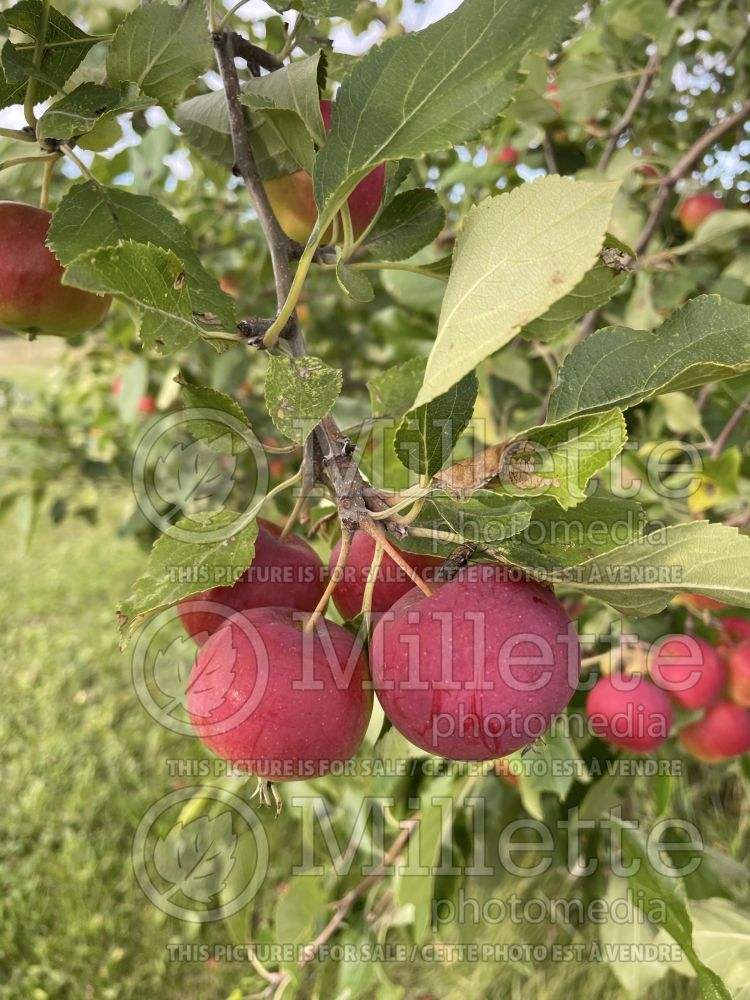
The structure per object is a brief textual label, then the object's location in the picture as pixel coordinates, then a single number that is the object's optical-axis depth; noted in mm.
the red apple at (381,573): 211
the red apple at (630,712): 331
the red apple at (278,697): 187
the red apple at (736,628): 389
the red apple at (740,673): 367
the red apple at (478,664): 177
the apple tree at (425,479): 171
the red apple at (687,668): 355
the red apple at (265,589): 212
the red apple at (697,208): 504
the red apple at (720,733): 373
